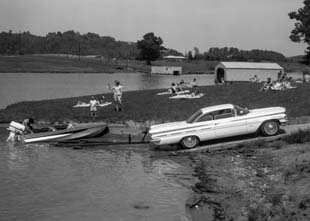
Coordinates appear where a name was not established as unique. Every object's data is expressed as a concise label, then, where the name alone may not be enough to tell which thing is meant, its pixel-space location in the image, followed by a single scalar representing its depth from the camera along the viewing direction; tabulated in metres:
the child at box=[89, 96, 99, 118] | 30.81
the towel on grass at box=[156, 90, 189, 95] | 38.88
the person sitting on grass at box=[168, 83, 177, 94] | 40.11
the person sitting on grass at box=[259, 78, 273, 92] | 35.75
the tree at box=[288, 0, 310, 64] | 64.44
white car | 20.48
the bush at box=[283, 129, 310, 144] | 19.09
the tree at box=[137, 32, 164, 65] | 169.62
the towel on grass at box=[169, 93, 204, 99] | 35.97
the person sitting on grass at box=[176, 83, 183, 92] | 41.72
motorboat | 23.82
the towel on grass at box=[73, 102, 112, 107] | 35.18
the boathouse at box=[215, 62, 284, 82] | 61.84
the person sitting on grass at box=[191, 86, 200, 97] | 36.62
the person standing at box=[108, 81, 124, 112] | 31.61
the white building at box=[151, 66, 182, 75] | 141.25
